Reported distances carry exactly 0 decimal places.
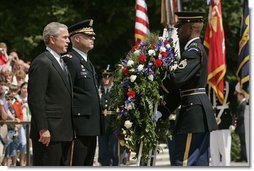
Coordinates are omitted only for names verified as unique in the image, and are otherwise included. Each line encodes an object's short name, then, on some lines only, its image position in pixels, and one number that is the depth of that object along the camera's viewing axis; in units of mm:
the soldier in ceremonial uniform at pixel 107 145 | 26312
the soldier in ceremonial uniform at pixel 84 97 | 15047
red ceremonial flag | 25531
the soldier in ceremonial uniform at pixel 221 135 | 25609
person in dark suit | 13789
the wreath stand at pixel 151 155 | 15359
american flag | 27859
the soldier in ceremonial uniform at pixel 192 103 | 14992
